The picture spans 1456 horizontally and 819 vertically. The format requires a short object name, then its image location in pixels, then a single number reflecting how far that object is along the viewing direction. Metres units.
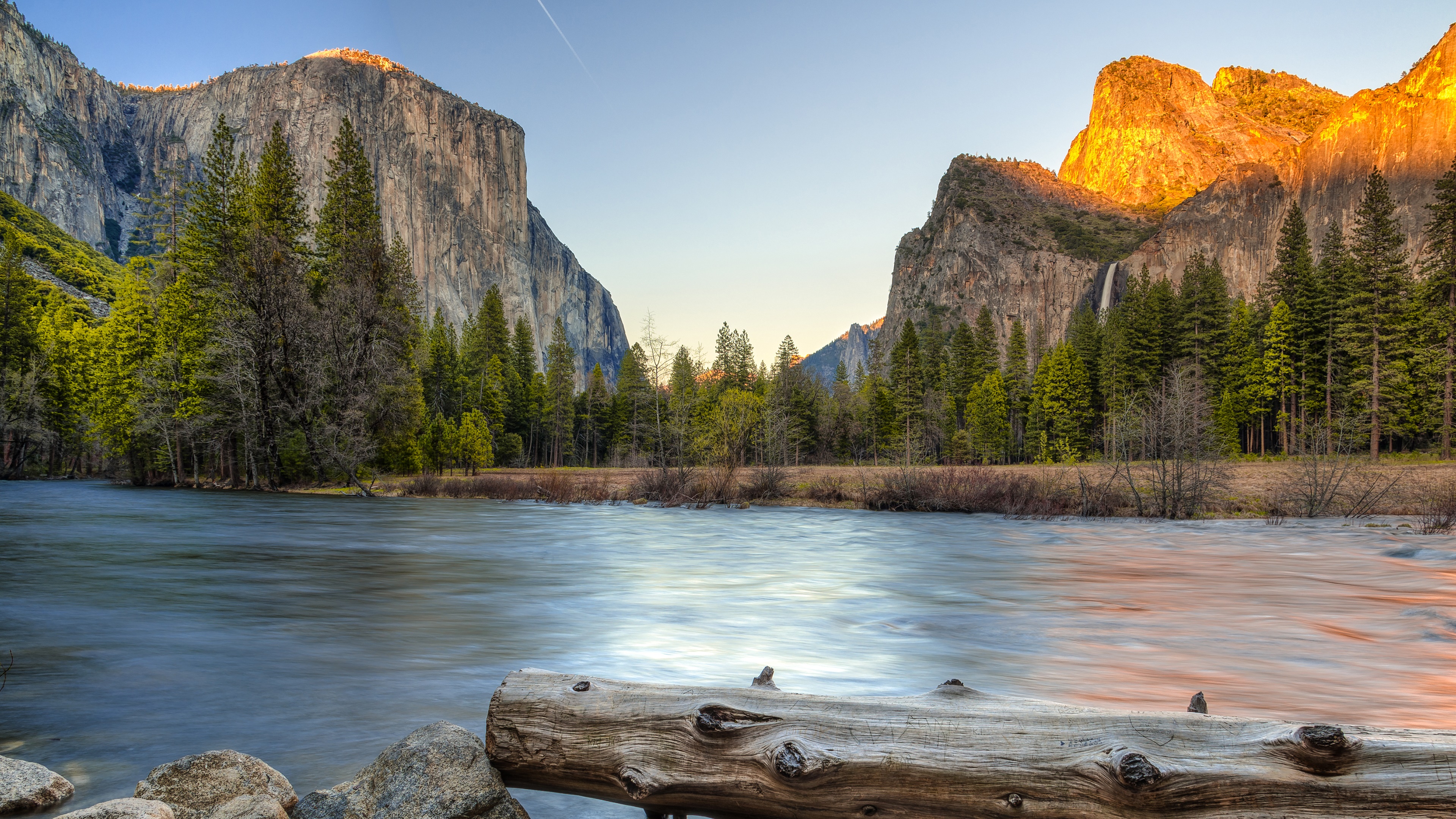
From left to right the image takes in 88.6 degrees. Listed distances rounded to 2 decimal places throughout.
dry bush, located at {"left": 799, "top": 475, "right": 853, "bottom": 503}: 32.59
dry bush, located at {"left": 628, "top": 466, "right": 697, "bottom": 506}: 32.22
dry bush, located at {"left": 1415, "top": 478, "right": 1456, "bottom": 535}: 18.33
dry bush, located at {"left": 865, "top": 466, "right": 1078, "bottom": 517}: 27.53
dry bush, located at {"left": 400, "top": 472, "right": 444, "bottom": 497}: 39.69
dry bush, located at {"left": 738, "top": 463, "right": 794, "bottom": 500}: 32.88
